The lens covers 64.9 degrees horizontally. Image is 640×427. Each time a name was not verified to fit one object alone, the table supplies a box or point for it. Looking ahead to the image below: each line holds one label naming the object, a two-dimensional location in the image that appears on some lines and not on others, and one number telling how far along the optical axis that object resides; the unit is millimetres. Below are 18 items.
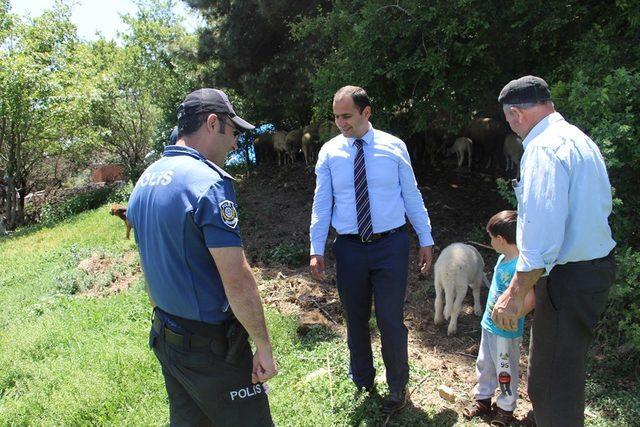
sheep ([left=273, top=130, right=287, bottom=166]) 14298
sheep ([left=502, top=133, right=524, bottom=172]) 10477
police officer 2246
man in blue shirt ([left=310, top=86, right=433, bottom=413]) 3633
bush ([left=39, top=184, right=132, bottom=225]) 18078
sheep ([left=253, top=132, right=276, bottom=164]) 14969
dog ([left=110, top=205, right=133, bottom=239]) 11312
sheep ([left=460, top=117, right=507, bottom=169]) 11585
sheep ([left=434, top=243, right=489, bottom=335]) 5145
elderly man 2477
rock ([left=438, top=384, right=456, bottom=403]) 3955
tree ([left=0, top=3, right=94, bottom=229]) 16344
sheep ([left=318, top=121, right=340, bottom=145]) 8773
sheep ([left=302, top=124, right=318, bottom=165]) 12977
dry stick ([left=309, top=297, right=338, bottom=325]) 5749
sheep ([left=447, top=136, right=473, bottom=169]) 11523
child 3471
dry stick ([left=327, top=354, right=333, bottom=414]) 4133
